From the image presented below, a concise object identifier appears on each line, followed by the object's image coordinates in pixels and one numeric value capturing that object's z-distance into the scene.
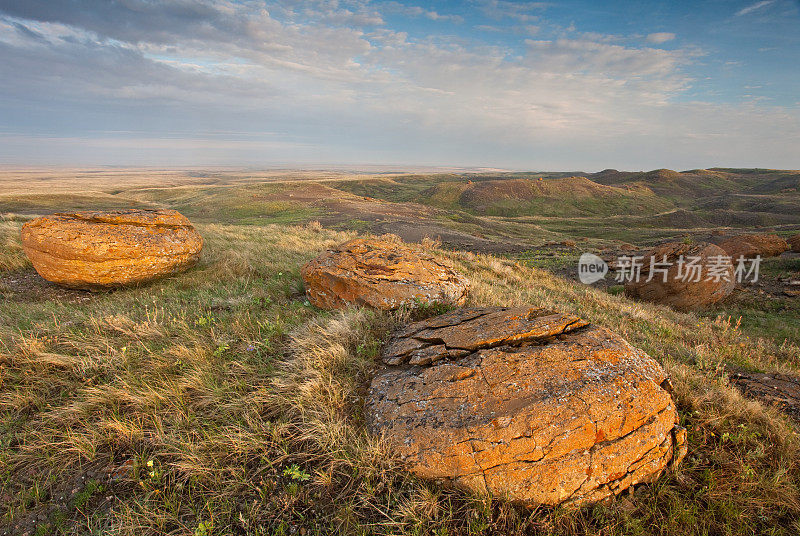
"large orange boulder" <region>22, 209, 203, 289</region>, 7.02
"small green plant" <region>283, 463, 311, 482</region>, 2.46
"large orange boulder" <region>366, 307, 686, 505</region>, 2.50
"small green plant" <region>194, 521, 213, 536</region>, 2.14
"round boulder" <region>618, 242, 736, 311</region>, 11.66
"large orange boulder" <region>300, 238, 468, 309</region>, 5.48
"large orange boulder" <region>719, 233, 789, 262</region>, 16.56
